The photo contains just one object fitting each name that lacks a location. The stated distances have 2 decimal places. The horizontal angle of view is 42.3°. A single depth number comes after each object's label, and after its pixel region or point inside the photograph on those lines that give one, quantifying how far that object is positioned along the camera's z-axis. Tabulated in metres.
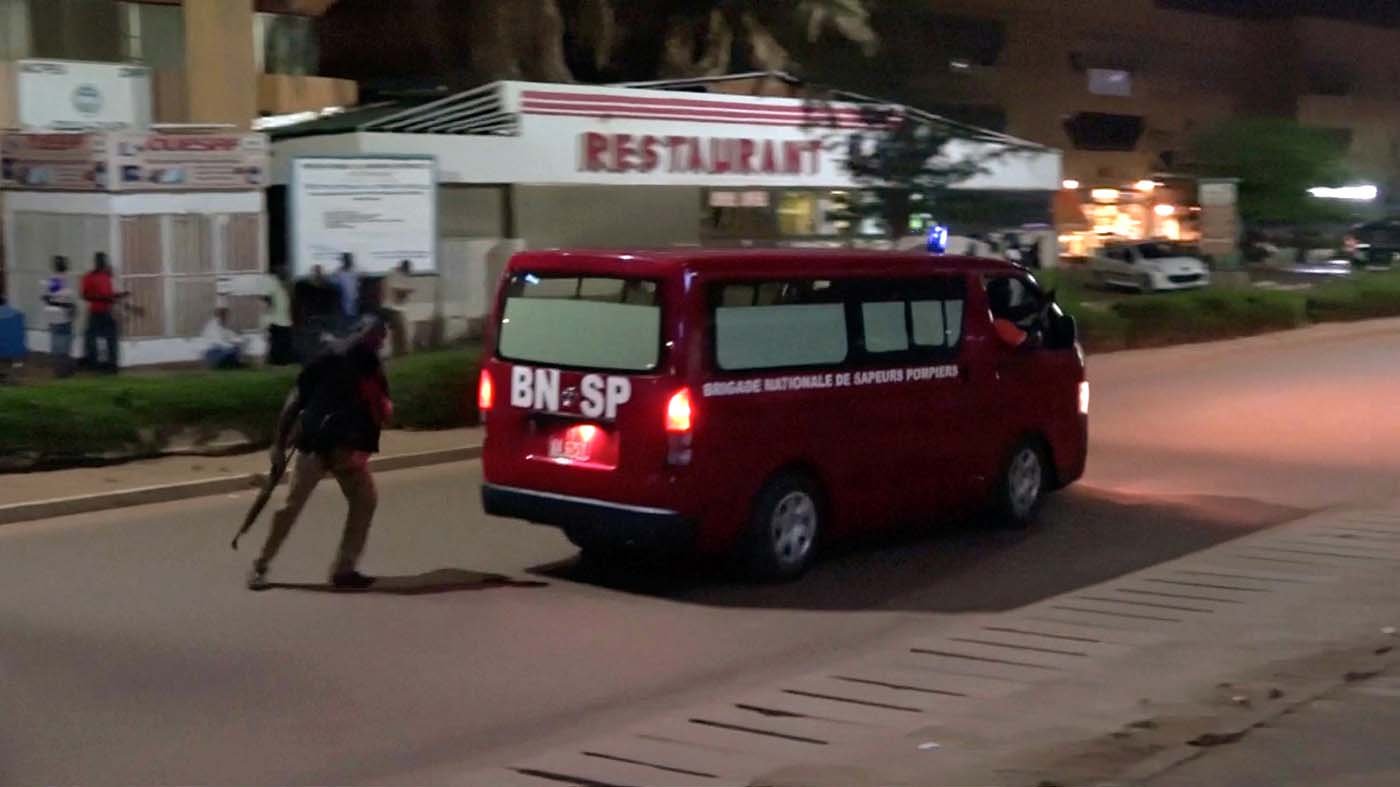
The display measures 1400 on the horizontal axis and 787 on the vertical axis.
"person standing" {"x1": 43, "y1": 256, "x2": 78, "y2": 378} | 21.81
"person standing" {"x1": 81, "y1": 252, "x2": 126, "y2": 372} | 21.20
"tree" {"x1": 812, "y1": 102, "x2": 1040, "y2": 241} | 25.92
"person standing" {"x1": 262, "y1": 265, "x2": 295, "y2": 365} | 22.81
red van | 9.91
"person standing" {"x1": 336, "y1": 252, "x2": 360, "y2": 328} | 22.61
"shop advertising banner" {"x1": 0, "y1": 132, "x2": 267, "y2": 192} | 22.20
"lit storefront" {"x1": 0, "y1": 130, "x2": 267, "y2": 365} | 22.34
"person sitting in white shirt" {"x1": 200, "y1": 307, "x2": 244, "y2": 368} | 22.19
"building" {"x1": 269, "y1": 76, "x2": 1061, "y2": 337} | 23.66
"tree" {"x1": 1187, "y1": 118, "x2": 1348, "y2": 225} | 48.75
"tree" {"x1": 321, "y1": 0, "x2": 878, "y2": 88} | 37.75
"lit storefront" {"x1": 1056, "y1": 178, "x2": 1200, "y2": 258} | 58.55
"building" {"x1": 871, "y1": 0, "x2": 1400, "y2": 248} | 60.41
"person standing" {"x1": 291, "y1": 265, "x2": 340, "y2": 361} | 22.45
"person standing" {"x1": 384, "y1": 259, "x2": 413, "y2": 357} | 23.27
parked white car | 42.16
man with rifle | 10.01
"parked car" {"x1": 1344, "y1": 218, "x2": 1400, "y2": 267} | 51.94
